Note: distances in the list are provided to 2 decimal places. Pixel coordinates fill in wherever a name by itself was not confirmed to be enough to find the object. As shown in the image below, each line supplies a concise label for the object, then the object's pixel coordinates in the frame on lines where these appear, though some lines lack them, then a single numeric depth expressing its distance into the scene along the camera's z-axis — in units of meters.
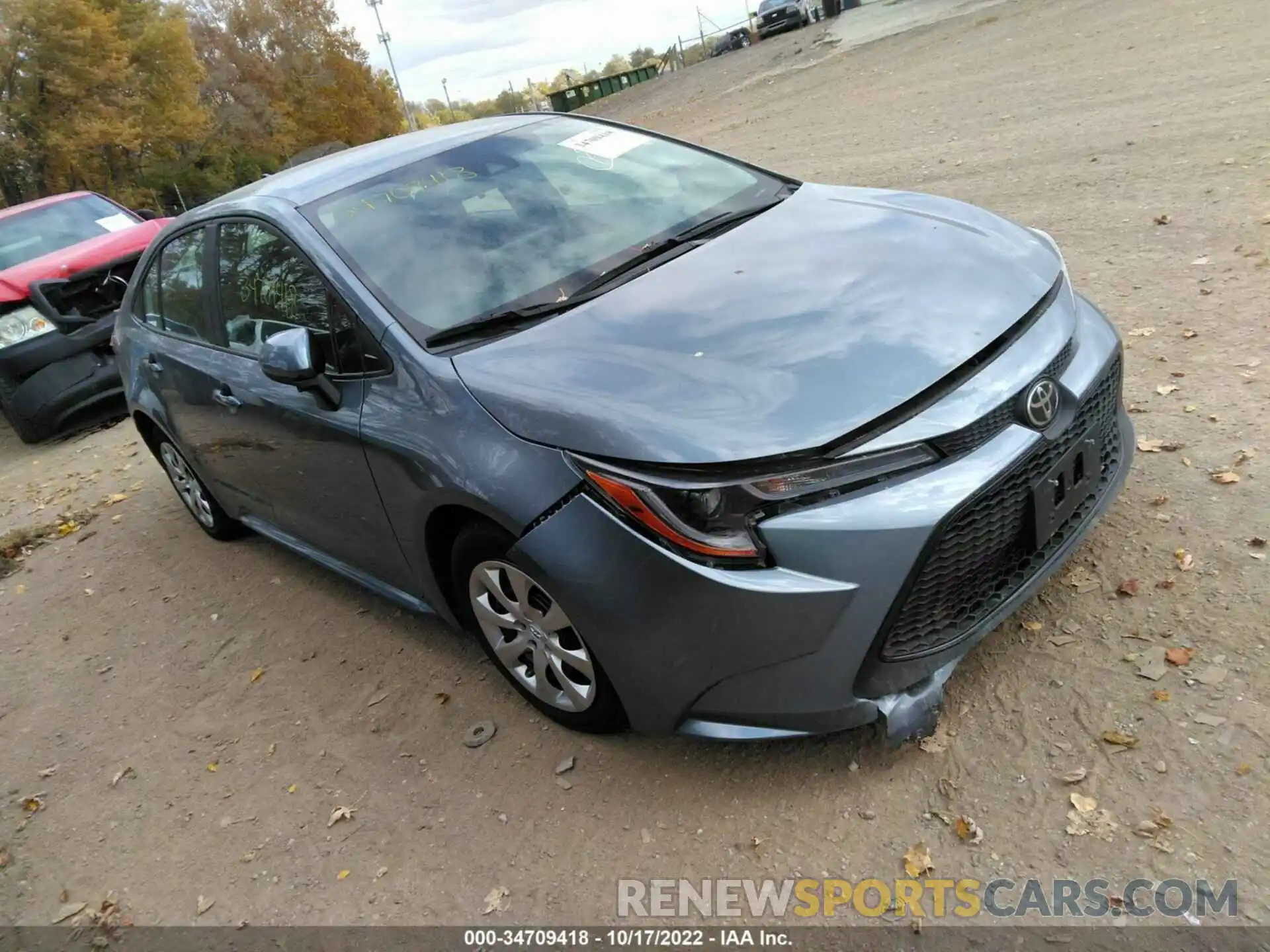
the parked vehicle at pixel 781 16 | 39.09
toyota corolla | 2.38
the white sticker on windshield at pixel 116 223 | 9.19
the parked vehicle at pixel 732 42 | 48.53
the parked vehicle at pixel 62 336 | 8.07
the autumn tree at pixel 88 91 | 34.69
